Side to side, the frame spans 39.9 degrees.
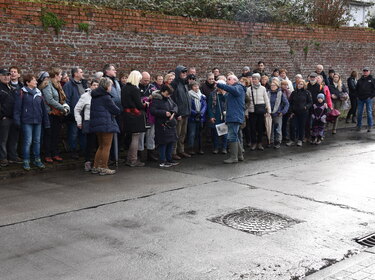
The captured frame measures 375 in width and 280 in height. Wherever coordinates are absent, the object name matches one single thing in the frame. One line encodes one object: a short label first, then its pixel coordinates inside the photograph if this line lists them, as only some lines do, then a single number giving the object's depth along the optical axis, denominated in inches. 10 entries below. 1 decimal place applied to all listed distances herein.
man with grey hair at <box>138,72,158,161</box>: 445.1
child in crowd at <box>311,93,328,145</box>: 561.6
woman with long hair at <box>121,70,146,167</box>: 416.2
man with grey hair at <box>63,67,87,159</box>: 430.3
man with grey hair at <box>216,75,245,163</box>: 447.2
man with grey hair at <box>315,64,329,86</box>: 656.4
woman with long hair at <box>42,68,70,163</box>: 411.5
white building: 1135.6
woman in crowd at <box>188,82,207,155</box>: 489.7
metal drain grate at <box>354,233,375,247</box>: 250.5
